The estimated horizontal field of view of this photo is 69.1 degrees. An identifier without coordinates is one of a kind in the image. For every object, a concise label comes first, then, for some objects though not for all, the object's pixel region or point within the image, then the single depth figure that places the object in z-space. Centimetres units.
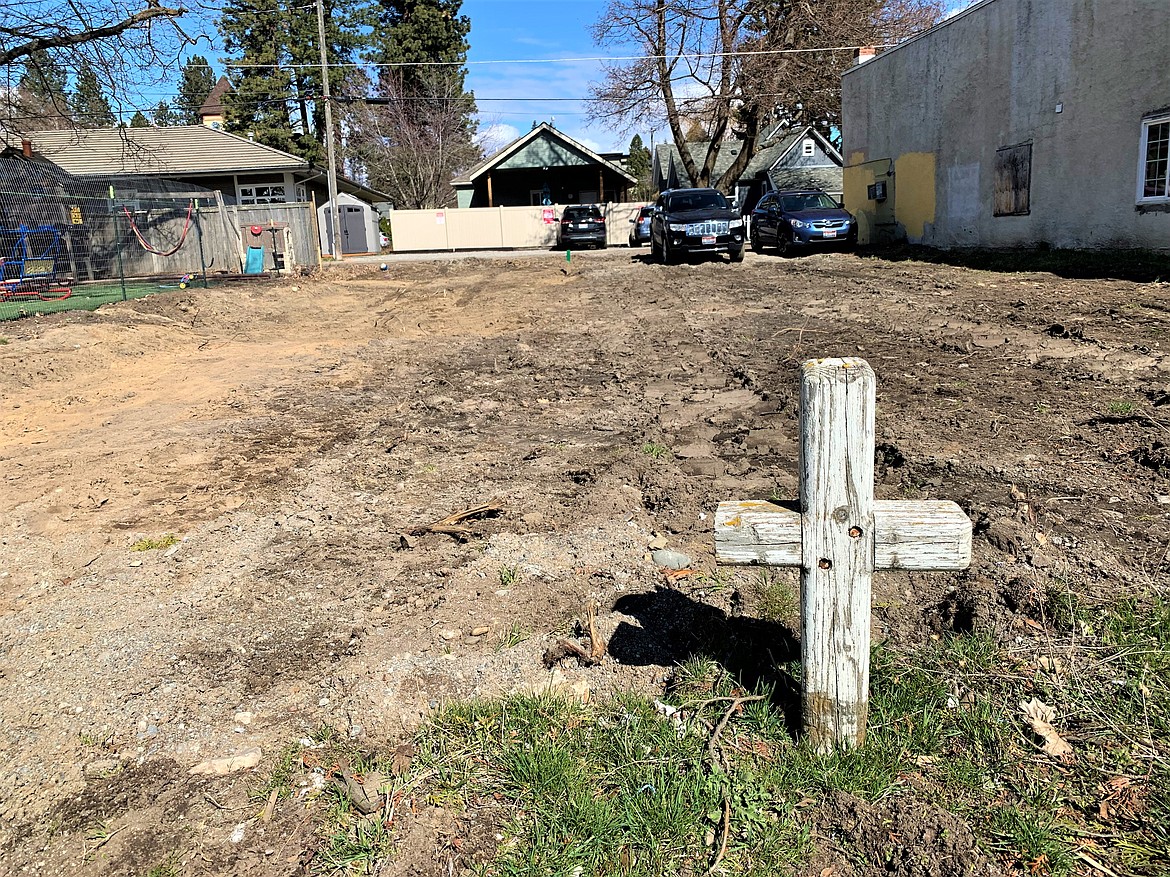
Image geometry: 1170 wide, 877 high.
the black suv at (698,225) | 2202
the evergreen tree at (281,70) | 5000
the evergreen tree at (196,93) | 5562
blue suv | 2308
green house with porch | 4428
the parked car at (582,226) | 3488
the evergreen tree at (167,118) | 5244
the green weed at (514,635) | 368
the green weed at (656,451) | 614
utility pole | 3089
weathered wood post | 251
